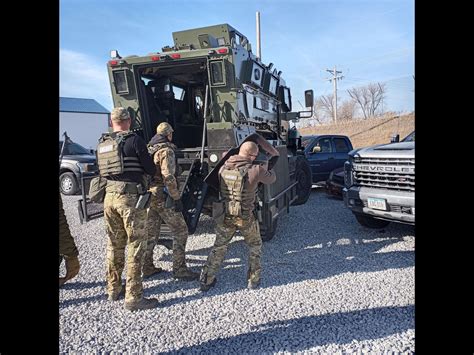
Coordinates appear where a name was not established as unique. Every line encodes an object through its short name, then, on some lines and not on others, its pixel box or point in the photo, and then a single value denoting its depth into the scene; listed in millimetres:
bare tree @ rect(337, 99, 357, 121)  48438
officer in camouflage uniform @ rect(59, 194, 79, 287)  2539
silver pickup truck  4605
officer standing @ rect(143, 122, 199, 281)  3764
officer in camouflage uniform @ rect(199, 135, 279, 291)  3711
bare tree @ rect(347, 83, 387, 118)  48531
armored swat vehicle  4863
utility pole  35281
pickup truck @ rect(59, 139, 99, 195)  10242
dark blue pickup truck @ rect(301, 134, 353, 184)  9641
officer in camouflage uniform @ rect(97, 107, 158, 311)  3322
